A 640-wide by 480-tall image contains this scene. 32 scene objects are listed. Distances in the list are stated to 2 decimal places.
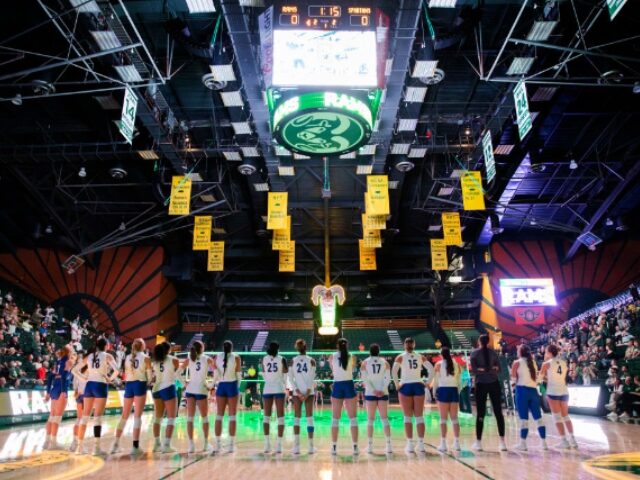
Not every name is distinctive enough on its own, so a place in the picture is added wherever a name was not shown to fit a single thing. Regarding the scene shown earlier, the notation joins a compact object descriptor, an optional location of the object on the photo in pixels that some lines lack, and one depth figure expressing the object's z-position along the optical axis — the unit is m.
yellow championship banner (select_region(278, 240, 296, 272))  21.83
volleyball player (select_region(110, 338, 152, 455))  8.16
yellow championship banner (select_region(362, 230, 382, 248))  20.98
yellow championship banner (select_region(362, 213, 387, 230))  19.16
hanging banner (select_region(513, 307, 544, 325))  27.95
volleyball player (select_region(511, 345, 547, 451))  7.88
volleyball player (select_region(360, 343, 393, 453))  7.86
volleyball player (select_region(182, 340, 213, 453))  8.12
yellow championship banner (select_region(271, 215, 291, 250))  20.84
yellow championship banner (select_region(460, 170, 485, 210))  16.68
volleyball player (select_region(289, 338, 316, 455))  7.80
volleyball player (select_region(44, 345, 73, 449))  9.12
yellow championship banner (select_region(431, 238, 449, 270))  22.11
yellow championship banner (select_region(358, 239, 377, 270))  23.05
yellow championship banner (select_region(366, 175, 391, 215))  16.70
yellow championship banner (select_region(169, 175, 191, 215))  16.92
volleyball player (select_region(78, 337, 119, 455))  8.36
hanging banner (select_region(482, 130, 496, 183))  15.10
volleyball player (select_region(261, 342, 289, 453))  7.80
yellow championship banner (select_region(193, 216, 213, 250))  19.80
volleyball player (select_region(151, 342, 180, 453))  7.98
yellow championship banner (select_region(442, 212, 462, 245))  20.33
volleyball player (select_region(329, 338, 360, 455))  7.71
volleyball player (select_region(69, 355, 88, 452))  8.61
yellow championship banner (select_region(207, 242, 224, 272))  21.48
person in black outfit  7.88
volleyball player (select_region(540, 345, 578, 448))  8.13
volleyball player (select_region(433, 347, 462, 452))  7.83
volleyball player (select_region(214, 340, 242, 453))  8.03
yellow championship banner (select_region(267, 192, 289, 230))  17.70
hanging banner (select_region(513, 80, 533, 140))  11.95
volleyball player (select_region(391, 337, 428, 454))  7.79
